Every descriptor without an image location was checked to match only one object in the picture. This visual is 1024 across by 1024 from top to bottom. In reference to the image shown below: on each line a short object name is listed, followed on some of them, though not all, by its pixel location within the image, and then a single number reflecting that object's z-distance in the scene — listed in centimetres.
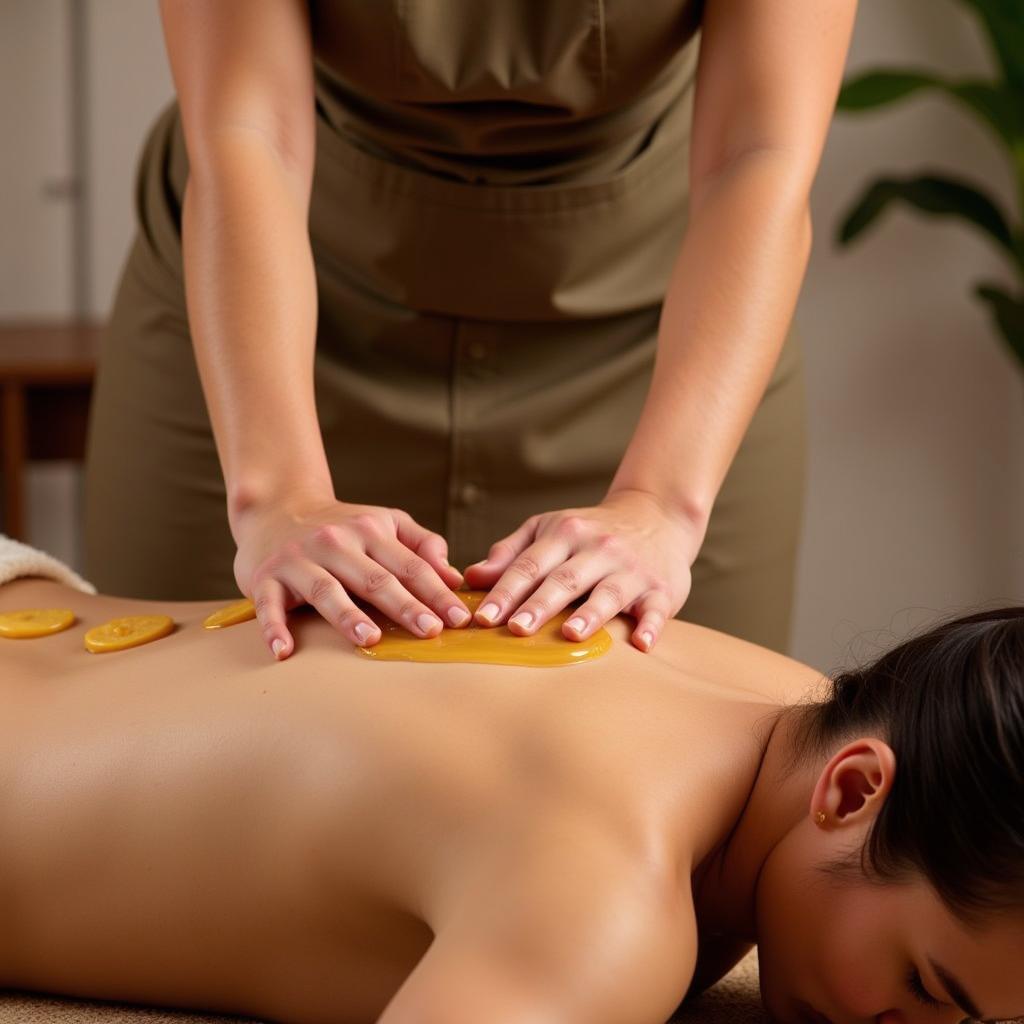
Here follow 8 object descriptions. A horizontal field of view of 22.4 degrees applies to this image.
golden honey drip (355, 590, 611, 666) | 148
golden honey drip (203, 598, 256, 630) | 158
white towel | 173
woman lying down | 135
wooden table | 270
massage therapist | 155
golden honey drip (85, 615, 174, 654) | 159
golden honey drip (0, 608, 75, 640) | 163
